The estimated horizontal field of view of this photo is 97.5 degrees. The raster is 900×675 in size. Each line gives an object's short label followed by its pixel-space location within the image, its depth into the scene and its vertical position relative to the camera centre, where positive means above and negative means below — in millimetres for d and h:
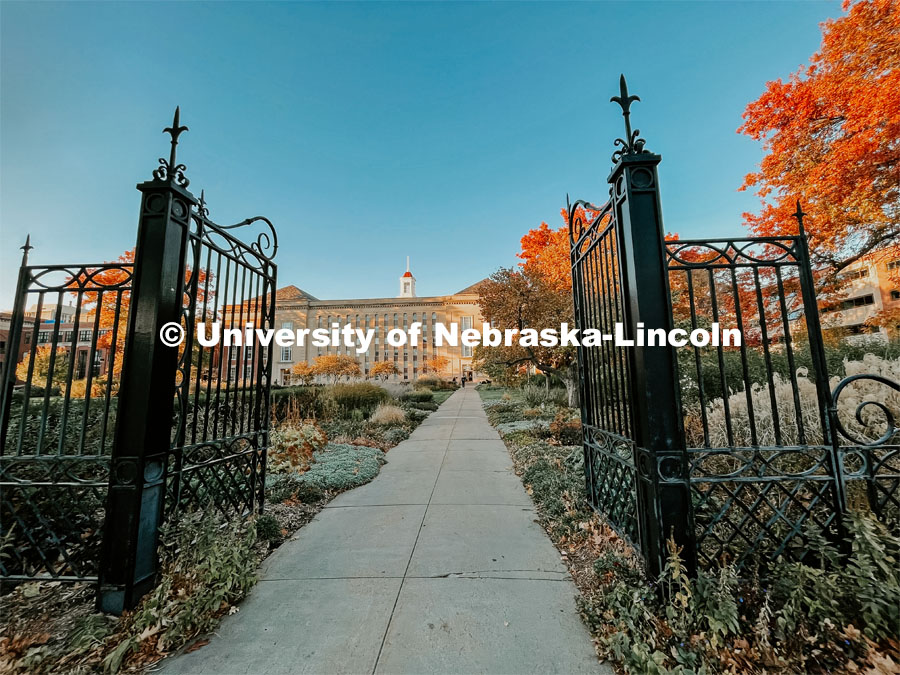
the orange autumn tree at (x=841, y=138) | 7730 +5000
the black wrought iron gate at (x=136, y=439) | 2391 -373
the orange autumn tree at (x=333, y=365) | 34625 +1243
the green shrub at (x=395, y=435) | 8430 -1268
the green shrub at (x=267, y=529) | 3490 -1325
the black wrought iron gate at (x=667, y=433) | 2324 -378
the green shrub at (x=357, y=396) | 12703 -579
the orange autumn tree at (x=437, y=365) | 52119 +1722
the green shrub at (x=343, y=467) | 5117 -1287
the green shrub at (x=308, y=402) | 10947 -673
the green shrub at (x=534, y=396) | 13793 -700
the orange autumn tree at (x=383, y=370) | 41000 +919
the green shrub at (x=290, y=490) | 4492 -1304
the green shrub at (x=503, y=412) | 11211 -1131
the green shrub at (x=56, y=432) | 3928 -537
